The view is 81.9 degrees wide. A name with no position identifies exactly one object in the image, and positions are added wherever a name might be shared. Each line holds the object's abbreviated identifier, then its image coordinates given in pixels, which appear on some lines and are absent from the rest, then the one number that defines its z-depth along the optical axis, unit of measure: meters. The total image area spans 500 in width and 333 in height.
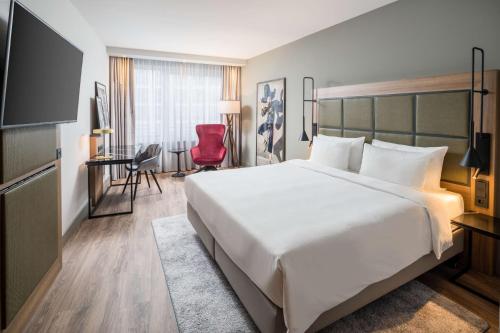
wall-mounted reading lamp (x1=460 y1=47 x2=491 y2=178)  2.33
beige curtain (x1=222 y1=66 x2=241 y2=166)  6.77
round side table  5.83
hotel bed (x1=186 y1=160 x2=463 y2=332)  1.53
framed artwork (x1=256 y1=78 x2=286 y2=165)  5.34
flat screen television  1.57
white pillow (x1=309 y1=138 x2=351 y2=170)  3.46
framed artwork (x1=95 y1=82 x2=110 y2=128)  4.51
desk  3.75
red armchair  6.11
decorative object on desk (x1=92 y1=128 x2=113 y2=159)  4.02
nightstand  2.10
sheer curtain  6.09
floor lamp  6.35
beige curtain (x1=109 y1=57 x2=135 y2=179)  5.74
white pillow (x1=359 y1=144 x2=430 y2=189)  2.58
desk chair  4.35
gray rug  1.83
